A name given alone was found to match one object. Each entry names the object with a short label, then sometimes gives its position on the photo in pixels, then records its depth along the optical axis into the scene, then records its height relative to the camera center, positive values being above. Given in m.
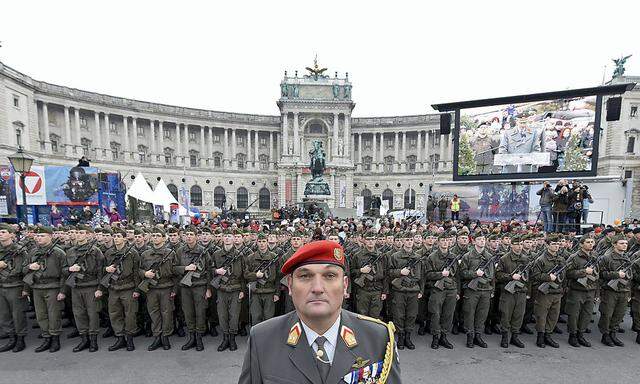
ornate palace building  44.97 +5.10
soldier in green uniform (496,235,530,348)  6.56 -2.60
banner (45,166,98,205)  15.89 -0.64
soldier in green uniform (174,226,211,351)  6.46 -2.48
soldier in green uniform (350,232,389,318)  6.71 -2.29
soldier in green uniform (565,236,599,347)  6.54 -2.44
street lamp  9.79 +0.34
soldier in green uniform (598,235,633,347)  6.62 -2.44
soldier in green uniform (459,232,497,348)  6.62 -2.39
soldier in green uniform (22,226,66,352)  6.32 -2.31
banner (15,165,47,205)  15.60 -0.66
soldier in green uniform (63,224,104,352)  6.34 -2.38
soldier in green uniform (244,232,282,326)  6.55 -2.29
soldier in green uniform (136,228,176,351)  6.41 -2.39
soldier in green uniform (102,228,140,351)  6.37 -2.41
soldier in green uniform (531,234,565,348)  6.52 -2.43
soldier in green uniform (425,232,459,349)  6.55 -2.48
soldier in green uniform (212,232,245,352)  6.46 -2.42
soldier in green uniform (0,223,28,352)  6.36 -2.46
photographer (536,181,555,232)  13.84 -1.32
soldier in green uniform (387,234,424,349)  6.61 -2.47
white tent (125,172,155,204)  16.45 -0.90
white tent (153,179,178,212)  17.31 -1.26
